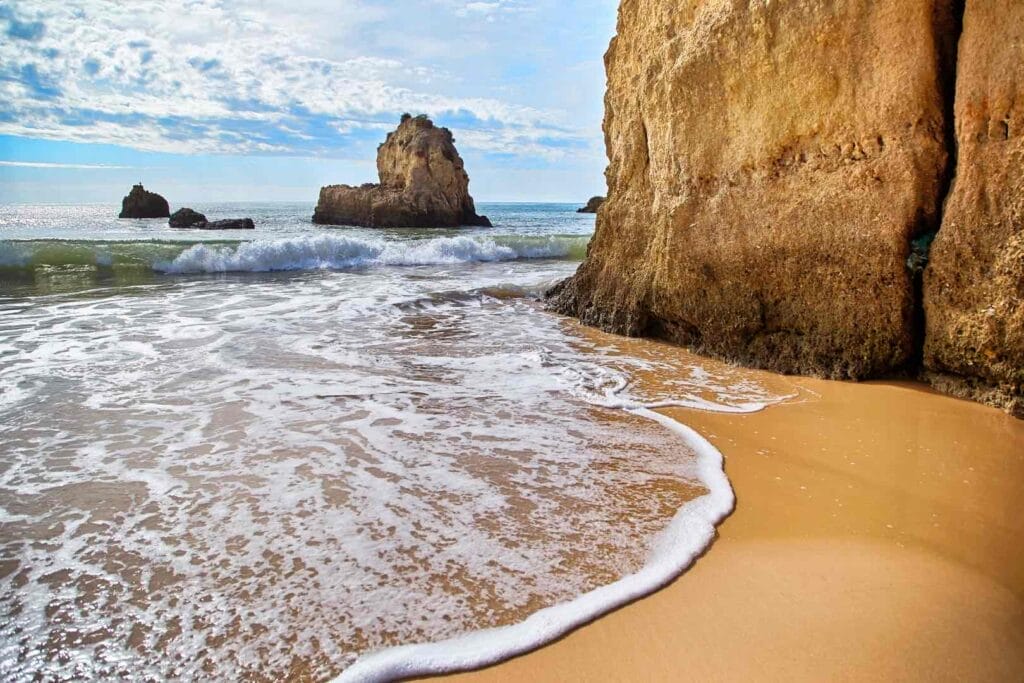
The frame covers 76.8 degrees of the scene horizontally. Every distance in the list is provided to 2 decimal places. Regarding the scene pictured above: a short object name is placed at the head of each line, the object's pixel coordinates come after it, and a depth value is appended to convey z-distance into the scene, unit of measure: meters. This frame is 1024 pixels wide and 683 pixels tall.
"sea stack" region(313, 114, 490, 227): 38.78
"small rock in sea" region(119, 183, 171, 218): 42.53
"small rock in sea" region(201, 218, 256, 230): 33.06
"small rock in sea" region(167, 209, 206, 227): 33.50
